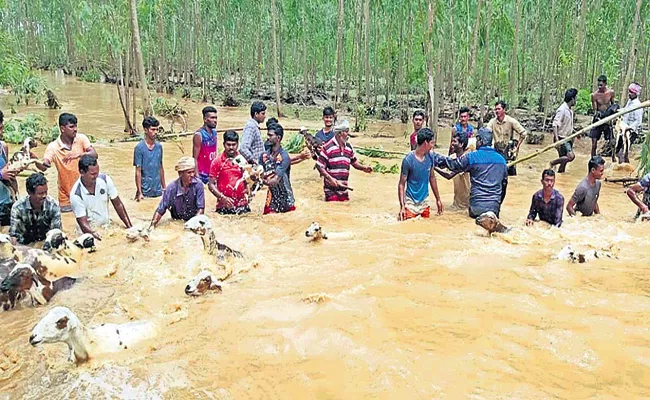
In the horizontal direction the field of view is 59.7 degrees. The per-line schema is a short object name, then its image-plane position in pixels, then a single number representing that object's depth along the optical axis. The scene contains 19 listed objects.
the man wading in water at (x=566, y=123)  9.77
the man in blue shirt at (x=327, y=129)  7.33
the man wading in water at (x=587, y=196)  6.47
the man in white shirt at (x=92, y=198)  5.55
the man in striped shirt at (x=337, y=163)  7.23
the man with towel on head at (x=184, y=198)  5.82
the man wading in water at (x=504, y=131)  8.84
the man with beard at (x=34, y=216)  5.21
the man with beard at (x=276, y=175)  6.62
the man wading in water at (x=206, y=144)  7.04
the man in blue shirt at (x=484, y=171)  6.50
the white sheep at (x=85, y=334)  3.24
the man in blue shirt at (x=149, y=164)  6.83
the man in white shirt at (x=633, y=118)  10.61
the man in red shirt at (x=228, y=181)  6.35
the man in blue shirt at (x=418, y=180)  6.34
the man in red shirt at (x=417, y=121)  8.23
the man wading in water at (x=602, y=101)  10.69
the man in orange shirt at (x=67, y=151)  6.17
